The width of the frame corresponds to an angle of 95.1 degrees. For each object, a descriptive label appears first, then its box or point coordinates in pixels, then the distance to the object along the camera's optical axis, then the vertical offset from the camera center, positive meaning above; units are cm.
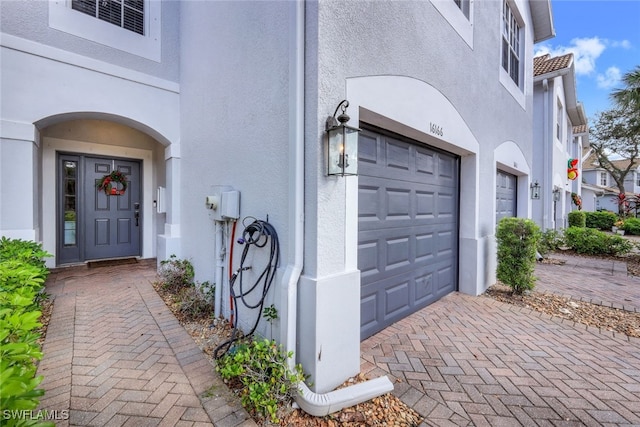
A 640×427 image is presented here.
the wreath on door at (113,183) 657 +57
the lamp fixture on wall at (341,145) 235 +53
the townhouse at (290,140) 248 +98
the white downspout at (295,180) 243 +25
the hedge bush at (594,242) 860 -94
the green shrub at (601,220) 1688 -48
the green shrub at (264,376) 213 -130
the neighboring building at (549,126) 1117 +345
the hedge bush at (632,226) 1493 -74
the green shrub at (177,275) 472 -108
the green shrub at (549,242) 845 -97
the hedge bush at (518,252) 489 -70
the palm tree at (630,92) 931 +405
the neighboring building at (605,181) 2672 +311
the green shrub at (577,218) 1442 -33
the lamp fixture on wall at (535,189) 772 +58
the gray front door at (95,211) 624 -6
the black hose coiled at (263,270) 274 -55
